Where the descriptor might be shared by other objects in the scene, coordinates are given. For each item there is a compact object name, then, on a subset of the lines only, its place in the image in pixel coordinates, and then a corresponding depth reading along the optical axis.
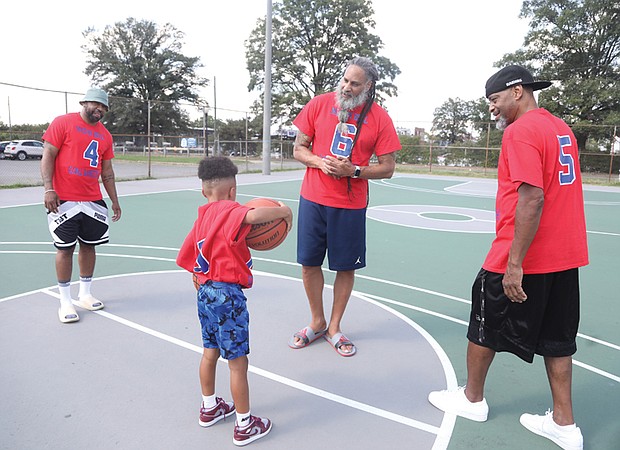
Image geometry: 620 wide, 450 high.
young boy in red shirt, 2.50
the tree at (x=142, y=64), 50.97
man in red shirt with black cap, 2.38
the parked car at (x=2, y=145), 21.01
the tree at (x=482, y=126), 34.12
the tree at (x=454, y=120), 47.60
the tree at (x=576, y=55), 32.56
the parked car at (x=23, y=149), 21.88
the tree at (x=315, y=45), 44.97
